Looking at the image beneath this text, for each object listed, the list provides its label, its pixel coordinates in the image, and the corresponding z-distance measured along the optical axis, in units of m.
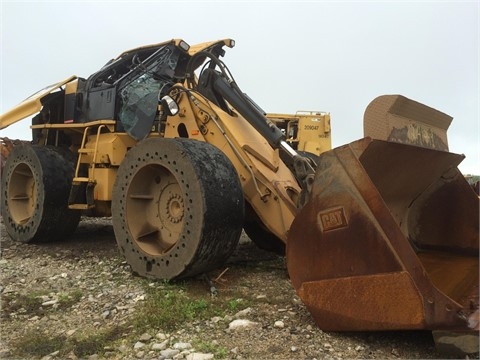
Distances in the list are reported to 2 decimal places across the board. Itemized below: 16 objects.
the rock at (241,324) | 3.03
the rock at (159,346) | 2.77
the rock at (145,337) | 2.92
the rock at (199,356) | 2.60
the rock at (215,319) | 3.16
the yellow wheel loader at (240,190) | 2.67
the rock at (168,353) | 2.66
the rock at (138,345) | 2.83
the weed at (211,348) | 2.64
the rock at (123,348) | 2.80
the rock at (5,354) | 2.84
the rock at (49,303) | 3.72
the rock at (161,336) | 2.91
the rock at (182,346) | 2.76
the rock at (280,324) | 3.02
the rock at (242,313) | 3.23
